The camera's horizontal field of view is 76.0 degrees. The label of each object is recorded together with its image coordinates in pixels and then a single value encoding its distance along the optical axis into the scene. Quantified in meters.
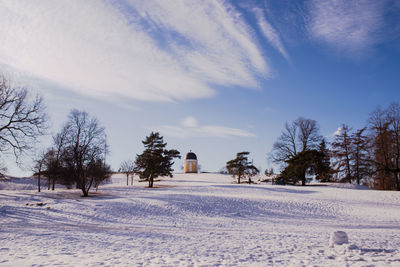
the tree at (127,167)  53.94
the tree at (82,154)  29.83
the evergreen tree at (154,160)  41.47
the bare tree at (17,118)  21.84
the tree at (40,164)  36.98
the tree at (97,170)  30.91
